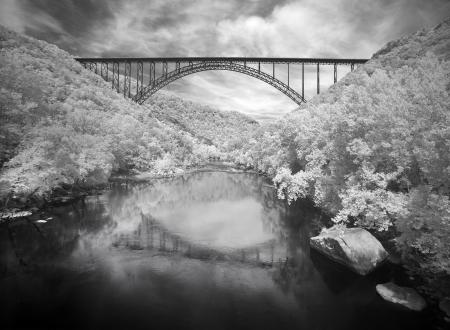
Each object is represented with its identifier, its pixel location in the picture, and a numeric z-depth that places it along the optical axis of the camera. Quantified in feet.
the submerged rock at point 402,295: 34.24
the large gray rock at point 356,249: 41.98
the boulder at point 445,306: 32.94
